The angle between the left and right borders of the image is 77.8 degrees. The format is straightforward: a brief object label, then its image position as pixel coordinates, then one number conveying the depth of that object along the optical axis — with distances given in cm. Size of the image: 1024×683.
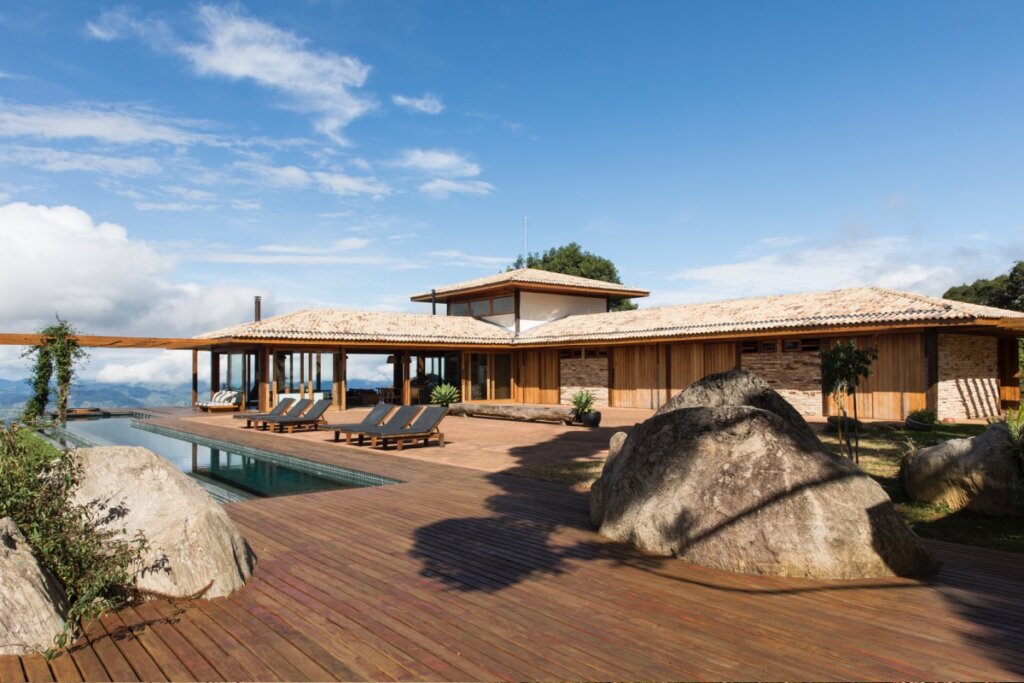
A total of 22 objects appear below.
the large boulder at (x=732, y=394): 750
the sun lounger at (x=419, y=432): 1230
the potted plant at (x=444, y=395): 2230
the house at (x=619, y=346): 1680
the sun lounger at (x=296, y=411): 1631
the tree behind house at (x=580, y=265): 4416
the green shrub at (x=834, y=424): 1462
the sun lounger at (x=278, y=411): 1630
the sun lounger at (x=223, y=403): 2294
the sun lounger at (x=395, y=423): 1254
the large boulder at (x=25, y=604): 321
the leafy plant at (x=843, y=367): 901
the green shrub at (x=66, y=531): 371
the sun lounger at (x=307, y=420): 1571
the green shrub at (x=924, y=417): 1534
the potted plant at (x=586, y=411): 1666
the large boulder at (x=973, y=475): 668
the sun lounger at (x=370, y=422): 1307
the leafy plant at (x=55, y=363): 1892
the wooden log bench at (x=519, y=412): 1738
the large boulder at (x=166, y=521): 407
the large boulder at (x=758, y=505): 458
